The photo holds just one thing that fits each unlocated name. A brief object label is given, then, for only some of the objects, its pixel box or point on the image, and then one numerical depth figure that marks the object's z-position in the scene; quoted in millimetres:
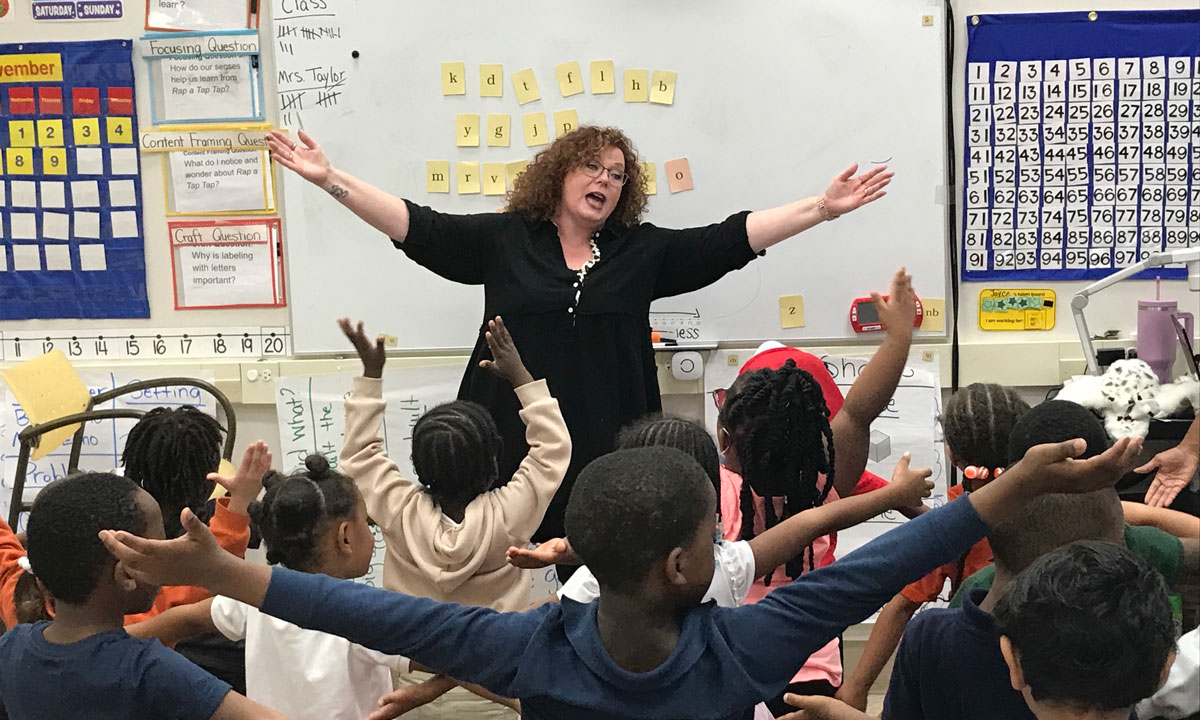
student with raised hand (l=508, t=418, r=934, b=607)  1461
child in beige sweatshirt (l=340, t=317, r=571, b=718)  1934
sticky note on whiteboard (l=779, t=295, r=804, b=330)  3387
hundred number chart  3305
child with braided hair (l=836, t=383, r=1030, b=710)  1913
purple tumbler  3201
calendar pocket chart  3424
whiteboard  3312
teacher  2707
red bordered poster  3434
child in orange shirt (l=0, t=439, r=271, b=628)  1812
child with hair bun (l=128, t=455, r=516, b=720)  1727
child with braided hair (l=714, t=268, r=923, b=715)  1857
